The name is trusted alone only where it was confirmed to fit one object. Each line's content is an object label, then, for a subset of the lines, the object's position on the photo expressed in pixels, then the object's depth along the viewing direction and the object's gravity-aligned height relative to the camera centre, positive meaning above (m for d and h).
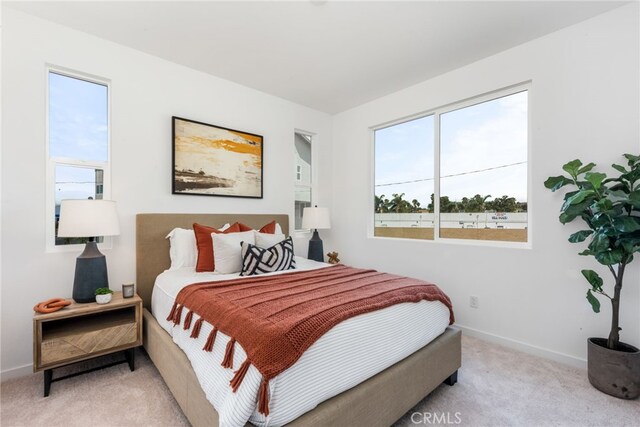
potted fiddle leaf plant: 1.88 -0.16
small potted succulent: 2.12 -0.61
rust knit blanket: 1.19 -0.49
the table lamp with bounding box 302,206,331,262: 3.71 -0.14
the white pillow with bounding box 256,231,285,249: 2.68 -0.25
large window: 2.79 +0.45
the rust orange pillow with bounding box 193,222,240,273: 2.56 -0.31
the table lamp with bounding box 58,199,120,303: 2.05 -0.14
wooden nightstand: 1.87 -0.84
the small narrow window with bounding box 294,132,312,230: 4.12 +0.55
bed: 1.31 -0.90
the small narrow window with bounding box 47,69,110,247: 2.38 +0.60
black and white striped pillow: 2.43 -0.39
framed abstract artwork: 2.97 +0.57
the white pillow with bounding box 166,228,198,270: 2.72 -0.34
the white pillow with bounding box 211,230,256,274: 2.47 -0.35
